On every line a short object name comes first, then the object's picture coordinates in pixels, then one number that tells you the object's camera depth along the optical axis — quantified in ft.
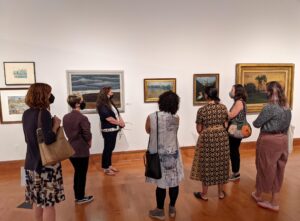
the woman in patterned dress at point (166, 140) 8.81
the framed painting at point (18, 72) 14.75
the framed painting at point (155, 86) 16.92
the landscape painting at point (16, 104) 15.07
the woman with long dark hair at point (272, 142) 9.77
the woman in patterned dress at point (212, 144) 10.28
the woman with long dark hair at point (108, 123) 13.64
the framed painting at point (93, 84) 15.74
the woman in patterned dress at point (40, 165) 7.28
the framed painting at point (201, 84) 17.71
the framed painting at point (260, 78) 18.53
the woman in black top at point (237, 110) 11.99
